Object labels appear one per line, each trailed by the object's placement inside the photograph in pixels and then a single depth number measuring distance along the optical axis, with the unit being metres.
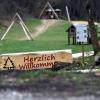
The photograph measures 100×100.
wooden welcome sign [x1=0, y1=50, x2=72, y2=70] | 15.54
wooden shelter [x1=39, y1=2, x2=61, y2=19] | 58.46
